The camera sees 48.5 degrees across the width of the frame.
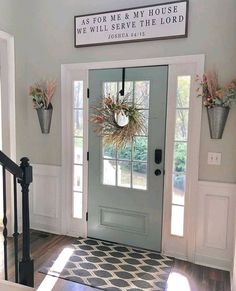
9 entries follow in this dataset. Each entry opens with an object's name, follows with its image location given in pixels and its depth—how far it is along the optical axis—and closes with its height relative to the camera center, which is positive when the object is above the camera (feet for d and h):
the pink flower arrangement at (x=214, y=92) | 7.89 +0.83
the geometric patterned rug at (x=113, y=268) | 7.72 -4.84
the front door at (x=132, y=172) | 9.27 -2.02
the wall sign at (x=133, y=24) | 8.52 +3.22
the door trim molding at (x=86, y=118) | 8.64 -0.18
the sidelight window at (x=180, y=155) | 8.85 -1.25
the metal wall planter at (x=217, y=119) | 8.05 +0.01
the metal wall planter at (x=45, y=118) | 10.46 -0.08
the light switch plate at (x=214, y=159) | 8.50 -1.28
